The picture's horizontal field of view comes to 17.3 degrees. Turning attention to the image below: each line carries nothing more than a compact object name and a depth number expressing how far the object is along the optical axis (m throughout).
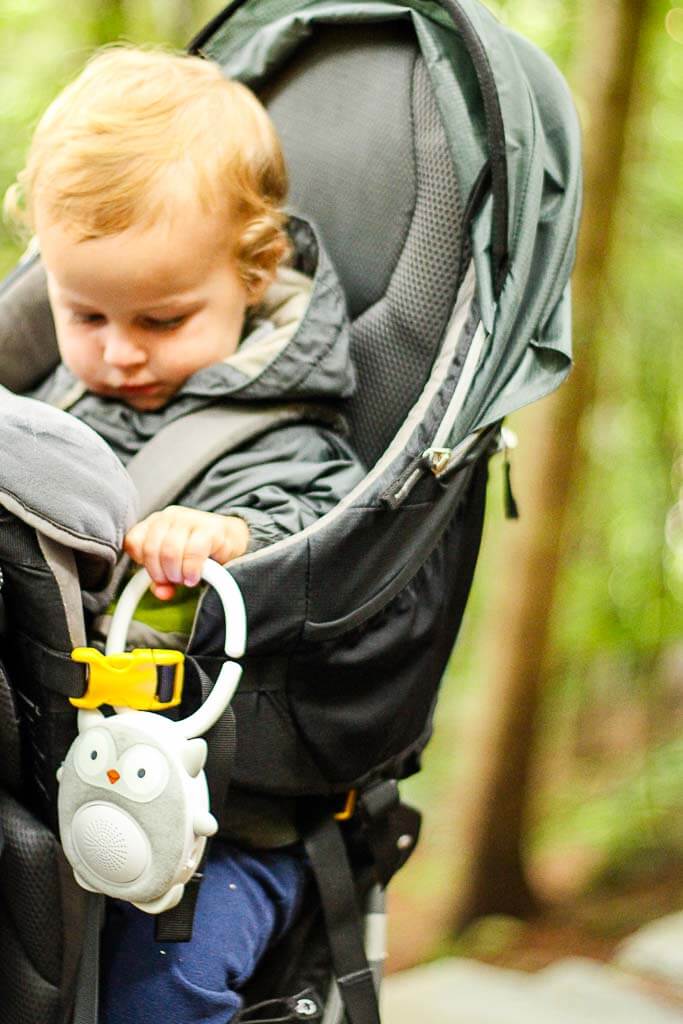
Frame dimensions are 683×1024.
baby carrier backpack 1.05
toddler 1.10
